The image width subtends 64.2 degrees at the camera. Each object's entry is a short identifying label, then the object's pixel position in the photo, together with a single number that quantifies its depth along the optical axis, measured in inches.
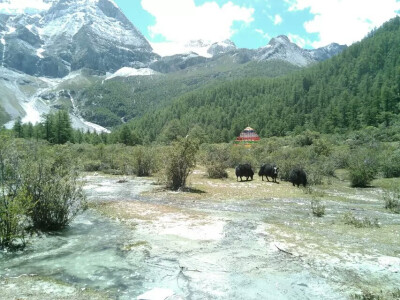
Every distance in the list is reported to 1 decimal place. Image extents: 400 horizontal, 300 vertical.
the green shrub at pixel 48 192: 526.6
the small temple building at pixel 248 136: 3873.0
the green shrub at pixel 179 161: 1044.5
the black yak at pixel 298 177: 1131.3
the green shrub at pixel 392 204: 733.3
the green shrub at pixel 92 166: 1749.8
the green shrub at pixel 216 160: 1373.0
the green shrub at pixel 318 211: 667.4
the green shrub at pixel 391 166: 1293.1
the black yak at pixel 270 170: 1231.9
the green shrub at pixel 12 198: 432.5
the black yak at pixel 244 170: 1285.7
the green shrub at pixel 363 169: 1148.5
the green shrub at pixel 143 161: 1479.5
